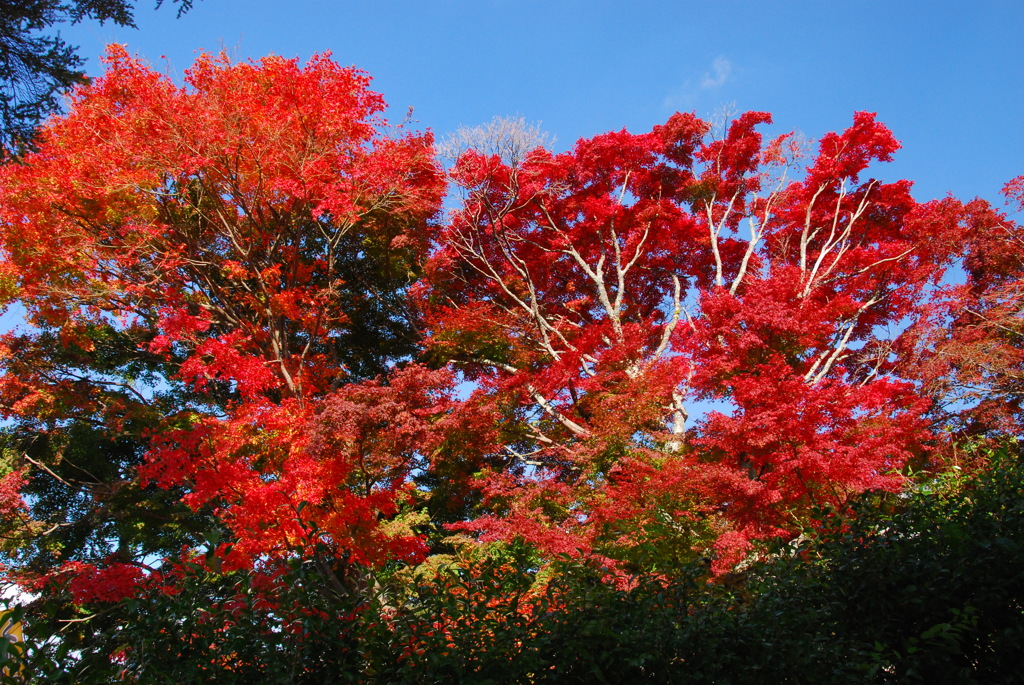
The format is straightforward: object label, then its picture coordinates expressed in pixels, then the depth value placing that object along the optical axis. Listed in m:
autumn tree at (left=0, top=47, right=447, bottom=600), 12.40
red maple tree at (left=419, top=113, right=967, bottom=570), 9.19
